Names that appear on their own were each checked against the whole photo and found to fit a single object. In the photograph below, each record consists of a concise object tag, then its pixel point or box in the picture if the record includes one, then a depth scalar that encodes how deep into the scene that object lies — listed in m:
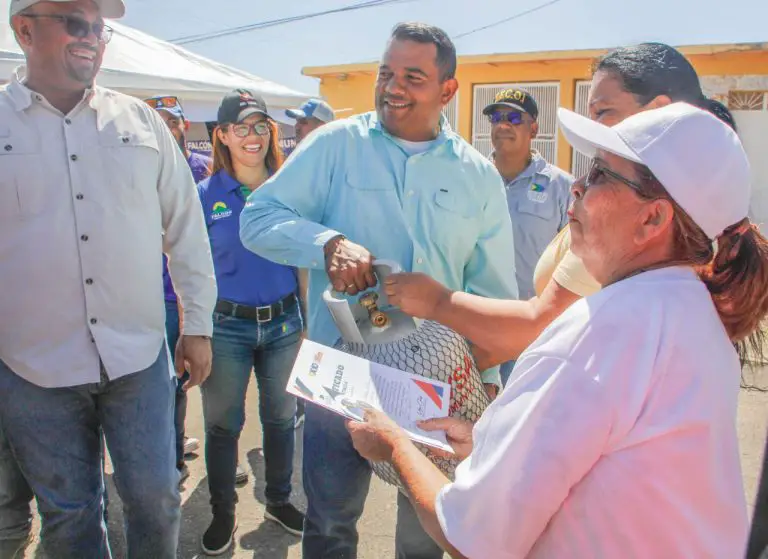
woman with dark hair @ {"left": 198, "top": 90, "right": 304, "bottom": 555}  3.14
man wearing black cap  4.06
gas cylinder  1.88
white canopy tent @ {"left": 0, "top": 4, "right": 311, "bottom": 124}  5.66
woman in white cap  1.03
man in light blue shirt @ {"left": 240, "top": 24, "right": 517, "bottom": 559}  2.16
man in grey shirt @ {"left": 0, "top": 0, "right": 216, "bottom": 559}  2.15
